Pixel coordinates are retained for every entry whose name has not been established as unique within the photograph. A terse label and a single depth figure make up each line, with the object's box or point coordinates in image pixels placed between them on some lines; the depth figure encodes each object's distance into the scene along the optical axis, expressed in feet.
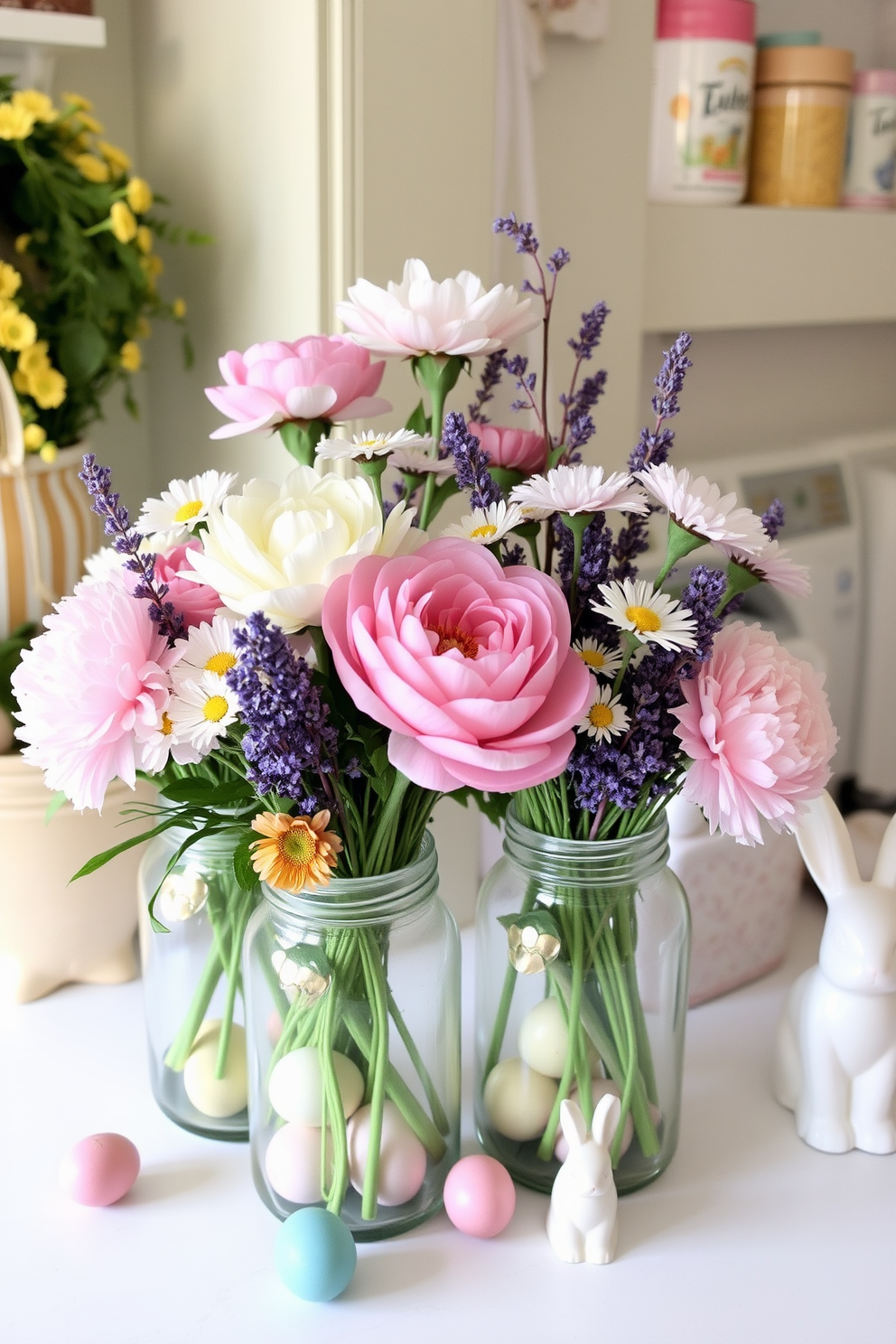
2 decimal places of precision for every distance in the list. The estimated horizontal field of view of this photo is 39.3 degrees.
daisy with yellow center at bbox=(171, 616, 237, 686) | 1.80
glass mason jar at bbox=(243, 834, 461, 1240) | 1.98
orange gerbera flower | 1.74
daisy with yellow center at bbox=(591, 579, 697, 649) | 1.76
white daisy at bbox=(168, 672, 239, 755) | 1.75
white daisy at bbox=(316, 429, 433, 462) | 1.88
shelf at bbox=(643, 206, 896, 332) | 3.65
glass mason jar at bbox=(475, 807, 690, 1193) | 2.11
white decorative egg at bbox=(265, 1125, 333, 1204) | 2.07
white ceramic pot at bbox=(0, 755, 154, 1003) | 2.71
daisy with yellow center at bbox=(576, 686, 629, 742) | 1.86
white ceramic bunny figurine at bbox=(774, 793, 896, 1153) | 2.32
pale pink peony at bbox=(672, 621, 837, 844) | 1.80
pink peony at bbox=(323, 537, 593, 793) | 1.59
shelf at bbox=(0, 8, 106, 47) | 2.75
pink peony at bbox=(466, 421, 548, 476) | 2.10
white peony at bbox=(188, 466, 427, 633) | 1.69
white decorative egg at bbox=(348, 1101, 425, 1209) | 2.06
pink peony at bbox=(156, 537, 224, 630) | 1.96
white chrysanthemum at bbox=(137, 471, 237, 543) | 1.89
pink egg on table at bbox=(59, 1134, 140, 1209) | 2.17
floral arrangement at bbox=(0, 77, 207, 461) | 2.79
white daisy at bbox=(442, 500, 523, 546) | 1.86
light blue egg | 1.96
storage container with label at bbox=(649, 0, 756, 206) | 3.65
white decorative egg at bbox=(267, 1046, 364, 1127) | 2.03
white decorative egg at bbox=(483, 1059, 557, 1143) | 2.20
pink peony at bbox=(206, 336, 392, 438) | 1.96
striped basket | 2.85
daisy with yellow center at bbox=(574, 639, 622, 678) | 1.91
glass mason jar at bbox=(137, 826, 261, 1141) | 2.30
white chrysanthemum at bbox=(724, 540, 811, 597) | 1.90
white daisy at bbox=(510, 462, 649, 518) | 1.80
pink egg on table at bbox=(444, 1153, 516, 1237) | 2.10
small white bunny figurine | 2.04
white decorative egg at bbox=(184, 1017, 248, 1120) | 2.38
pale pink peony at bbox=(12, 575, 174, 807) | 1.75
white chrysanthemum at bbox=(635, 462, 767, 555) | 1.77
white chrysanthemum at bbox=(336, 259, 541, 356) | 1.92
